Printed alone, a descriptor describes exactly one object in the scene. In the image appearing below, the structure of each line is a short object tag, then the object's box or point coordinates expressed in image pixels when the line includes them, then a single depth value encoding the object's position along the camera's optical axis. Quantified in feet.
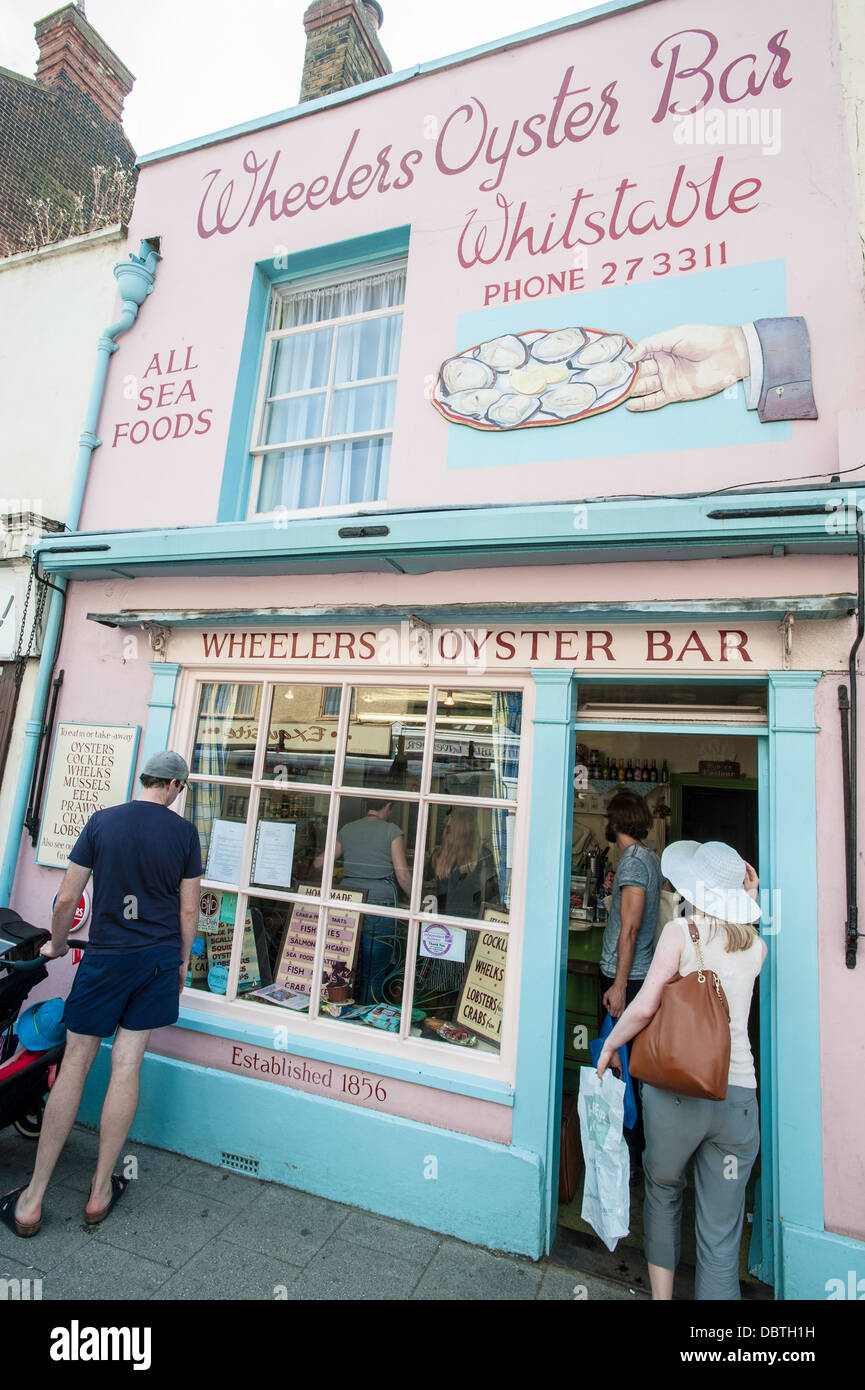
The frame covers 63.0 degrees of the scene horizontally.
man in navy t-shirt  11.32
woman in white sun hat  9.19
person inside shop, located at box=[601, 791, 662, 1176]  13.28
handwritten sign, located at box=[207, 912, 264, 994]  14.55
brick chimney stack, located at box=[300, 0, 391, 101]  20.22
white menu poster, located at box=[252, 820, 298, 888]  14.64
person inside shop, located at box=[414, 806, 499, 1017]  12.87
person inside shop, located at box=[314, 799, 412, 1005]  13.65
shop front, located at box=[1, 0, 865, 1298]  10.98
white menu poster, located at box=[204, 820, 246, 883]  14.96
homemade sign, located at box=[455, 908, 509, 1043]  12.36
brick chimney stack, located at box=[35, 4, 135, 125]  27.73
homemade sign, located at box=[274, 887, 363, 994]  13.82
